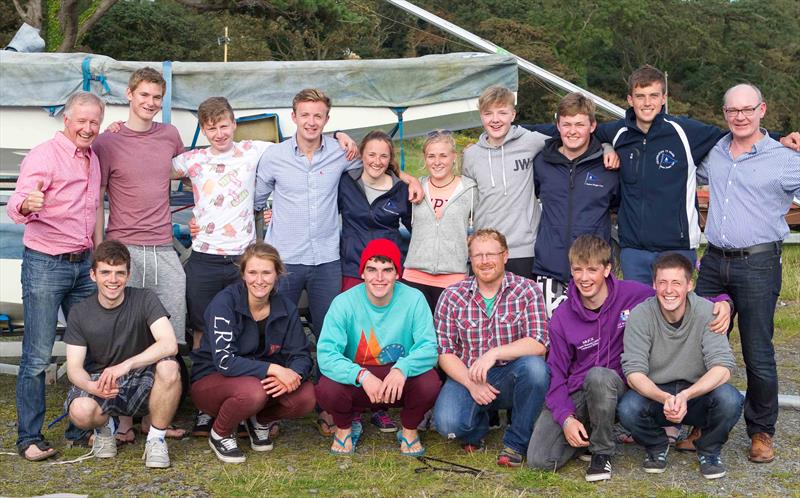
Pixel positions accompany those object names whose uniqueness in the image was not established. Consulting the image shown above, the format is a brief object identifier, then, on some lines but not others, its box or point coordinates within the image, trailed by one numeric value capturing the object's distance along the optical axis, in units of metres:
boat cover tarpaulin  6.13
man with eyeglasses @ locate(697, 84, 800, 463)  4.93
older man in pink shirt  4.95
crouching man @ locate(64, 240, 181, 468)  4.91
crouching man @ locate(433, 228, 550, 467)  5.01
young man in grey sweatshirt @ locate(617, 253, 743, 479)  4.68
